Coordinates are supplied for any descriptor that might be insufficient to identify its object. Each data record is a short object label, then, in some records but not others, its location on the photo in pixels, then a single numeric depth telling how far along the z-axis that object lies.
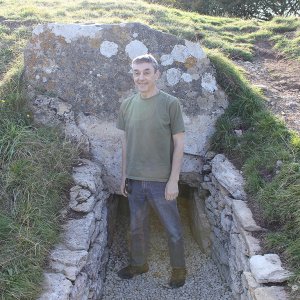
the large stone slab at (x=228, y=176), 4.55
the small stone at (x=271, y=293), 3.32
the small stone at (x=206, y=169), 5.24
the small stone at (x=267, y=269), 3.47
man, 4.04
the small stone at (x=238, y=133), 5.19
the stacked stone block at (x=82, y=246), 3.54
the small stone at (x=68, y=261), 3.62
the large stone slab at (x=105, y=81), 5.31
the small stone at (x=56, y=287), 3.32
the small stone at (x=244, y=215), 4.05
